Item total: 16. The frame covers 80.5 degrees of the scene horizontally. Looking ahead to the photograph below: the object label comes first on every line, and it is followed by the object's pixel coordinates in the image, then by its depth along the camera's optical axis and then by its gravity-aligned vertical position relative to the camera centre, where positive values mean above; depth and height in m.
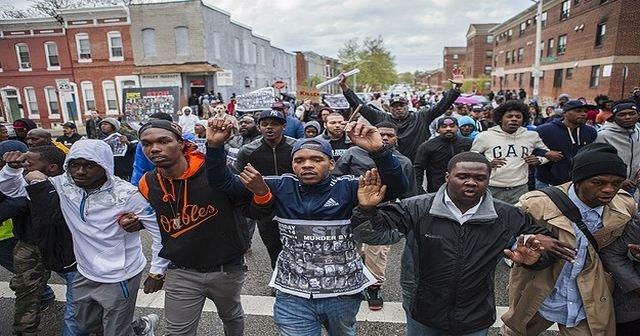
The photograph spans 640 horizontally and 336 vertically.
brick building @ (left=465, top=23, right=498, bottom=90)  56.62 +5.97
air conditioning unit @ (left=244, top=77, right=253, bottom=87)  31.33 +1.30
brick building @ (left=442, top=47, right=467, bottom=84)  83.75 +7.87
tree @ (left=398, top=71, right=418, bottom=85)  138.91 +5.77
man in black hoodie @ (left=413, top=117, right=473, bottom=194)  4.98 -0.76
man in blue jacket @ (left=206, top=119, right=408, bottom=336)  2.38 -0.92
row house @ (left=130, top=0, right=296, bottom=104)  24.64 +3.63
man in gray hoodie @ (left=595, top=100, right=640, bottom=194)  4.55 -0.60
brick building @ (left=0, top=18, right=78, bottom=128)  26.67 +2.50
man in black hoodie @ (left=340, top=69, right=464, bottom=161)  5.72 -0.36
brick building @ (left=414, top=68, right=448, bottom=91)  91.64 +4.08
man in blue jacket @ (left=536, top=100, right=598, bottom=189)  4.66 -0.60
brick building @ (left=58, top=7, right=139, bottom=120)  25.33 +3.17
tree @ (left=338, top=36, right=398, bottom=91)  51.19 +4.35
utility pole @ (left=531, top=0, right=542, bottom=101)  18.56 +1.37
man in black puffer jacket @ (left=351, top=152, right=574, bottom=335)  2.23 -0.87
